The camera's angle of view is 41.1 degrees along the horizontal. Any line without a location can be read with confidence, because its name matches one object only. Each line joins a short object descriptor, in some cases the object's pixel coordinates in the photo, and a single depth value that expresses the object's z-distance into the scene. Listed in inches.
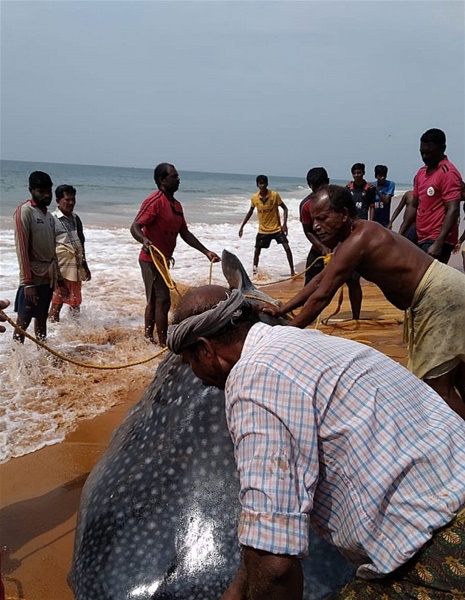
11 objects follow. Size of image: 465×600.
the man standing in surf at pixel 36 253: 222.8
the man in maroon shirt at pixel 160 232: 251.6
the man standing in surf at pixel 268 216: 423.5
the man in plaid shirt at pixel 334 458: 59.5
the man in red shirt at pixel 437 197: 222.5
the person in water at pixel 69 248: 272.1
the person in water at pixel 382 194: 375.6
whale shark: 87.5
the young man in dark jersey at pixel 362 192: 347.3
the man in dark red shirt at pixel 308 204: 269.4
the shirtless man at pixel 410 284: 145.5
